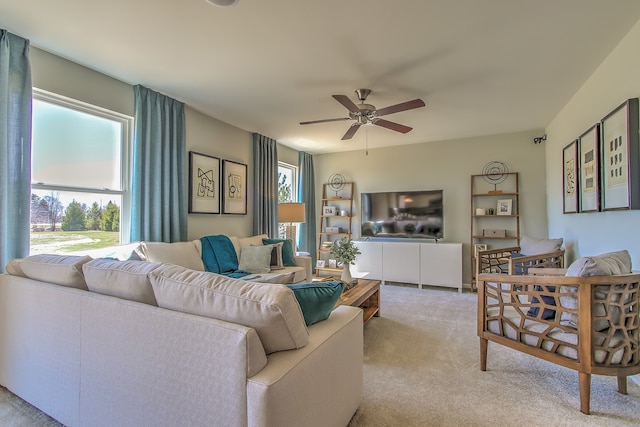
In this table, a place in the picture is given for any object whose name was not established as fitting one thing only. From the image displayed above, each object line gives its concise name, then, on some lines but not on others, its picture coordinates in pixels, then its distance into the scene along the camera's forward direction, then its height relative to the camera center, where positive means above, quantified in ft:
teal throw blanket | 11.16 -1.58
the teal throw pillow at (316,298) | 4.48 -1.26
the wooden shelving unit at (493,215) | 15.46 +0.01
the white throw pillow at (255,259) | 12.15 -1.77
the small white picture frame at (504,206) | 15.42 +0.47
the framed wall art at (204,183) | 12.14 +1.33
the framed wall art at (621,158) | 6.66 +1.38
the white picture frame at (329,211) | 19.75 +0.28
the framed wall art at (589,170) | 8.52 +1.36
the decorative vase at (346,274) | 10.69 -2.10
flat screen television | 16.78 +0.07
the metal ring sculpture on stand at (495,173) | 15.85 +2.24
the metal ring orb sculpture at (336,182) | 19.89 +2.17
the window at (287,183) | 18.56 +2.05
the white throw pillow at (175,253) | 9.21 -1.21
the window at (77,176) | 8.14 +1.17
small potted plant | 10.77 -1.41
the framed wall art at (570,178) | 10.31 +1.36
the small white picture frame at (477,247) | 15.78 -1.65
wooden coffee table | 8.86 -2.49
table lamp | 15.07 +0.11
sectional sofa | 3.50 -1.83
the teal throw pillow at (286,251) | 13.64 -1.62
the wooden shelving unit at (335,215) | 19.52 +0.02
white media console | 15.77 -2.52
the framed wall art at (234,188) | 13.67 +1.29
